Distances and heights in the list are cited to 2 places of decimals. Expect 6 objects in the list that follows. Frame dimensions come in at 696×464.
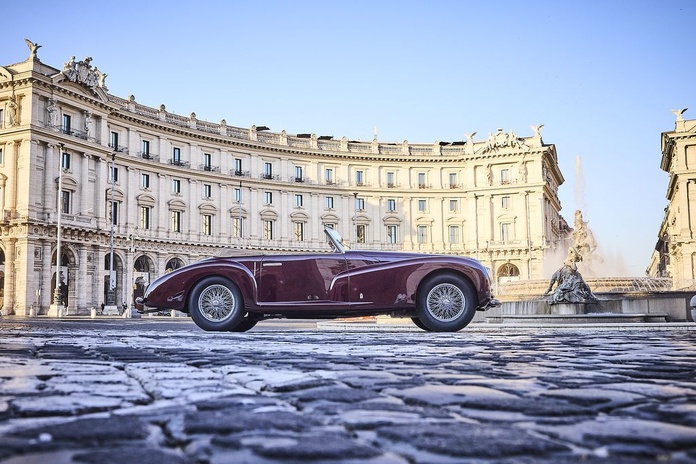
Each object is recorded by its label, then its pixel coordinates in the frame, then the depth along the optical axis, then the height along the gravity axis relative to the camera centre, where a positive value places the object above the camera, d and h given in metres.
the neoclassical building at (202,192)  45.03 +8.87
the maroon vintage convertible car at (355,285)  9.48 +0.05
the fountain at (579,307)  15.66 -0.58
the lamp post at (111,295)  44.24 -0.15
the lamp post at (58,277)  39.62 +1.10
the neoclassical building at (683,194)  57.69 +7.90
